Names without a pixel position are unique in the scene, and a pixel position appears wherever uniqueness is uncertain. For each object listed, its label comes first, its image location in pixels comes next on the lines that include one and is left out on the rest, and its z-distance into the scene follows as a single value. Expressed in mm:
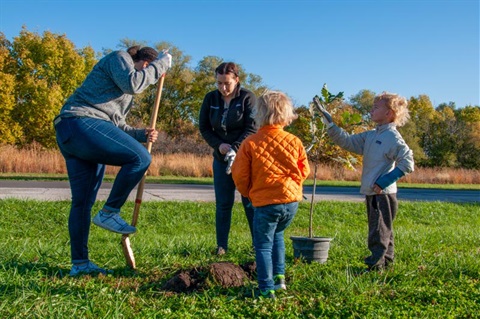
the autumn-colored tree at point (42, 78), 33188
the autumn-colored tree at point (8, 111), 32188
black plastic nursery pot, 5379
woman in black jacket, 5754
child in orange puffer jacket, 4090
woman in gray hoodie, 4363
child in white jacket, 5043
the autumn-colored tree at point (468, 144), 43294
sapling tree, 5828
